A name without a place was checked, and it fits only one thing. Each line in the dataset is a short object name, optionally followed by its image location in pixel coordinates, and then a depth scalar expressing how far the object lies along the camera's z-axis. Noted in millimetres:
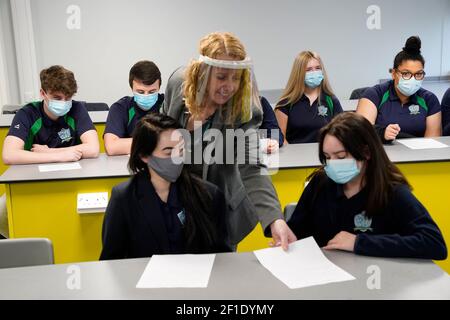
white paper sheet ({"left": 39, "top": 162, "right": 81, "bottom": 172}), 2725
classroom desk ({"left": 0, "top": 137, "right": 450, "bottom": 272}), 2584
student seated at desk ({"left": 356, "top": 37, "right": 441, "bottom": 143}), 3199
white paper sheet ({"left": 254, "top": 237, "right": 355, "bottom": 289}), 1475
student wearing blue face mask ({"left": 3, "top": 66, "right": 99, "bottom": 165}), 2881
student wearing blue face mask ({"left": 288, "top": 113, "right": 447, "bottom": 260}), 1592
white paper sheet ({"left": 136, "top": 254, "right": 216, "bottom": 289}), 1481
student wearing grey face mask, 1811
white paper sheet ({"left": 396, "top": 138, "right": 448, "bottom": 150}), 2922
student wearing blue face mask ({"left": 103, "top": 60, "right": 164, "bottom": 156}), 3043
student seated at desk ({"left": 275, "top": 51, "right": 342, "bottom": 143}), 3342
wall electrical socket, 2561
